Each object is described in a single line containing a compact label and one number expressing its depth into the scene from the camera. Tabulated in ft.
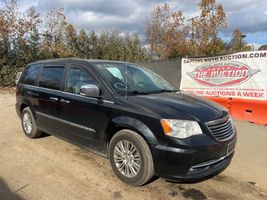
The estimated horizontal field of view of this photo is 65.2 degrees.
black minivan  8.93
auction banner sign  19.98
